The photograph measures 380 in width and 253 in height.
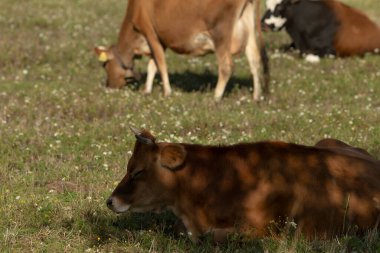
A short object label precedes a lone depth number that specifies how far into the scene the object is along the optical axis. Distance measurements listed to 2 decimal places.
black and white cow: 20.02
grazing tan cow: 15.14
